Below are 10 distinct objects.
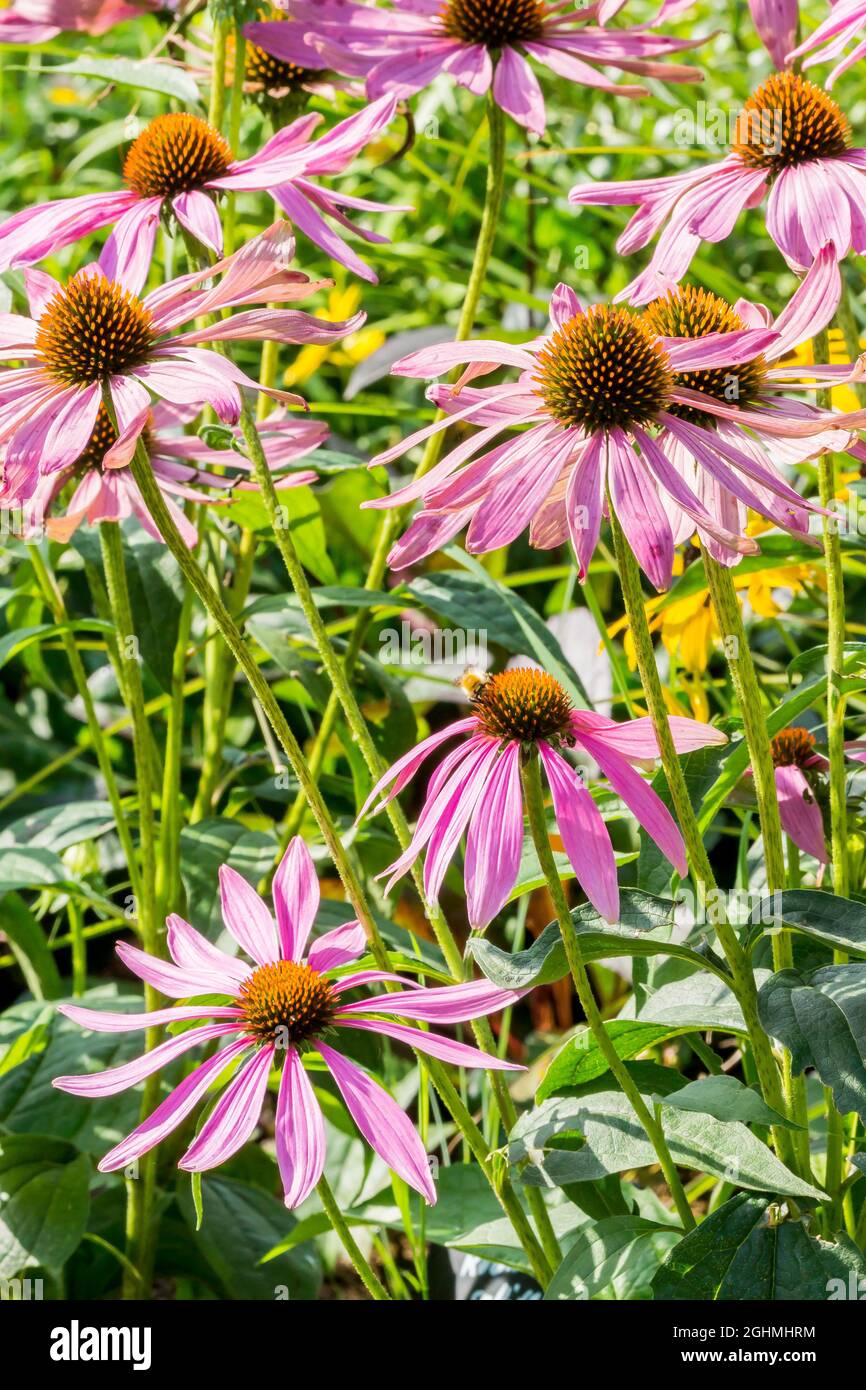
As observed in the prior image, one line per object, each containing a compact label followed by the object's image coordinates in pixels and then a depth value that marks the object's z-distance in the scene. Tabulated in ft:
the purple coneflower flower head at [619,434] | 3.24
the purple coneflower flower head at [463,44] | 3.72
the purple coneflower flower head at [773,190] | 3.46
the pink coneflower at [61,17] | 3.91
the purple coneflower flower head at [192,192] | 3.48
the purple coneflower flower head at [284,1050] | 3.27
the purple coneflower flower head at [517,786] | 3.31
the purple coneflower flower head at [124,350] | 3.29
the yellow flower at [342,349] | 5.43
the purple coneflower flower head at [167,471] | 3.61
